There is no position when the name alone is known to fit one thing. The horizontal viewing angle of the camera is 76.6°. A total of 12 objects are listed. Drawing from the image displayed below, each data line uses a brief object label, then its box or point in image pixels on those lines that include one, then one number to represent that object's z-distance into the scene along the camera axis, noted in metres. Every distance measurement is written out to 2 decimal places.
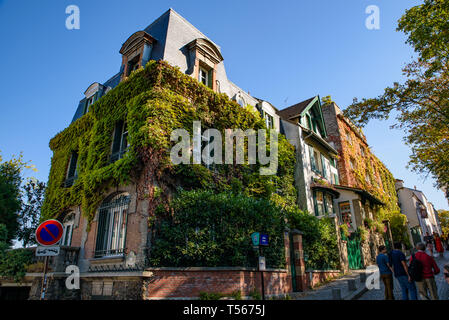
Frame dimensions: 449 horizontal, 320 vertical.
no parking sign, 6.23
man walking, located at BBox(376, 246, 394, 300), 7.36
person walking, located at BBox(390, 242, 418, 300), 6.88
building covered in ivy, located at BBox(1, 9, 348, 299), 8.56
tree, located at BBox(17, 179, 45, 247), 16.61
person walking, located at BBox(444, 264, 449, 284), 5.78
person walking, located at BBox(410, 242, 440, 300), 6.58
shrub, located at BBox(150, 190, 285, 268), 8.55
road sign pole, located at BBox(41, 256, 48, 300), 5.88
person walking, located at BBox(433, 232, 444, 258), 18.61
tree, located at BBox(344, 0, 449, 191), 11.26
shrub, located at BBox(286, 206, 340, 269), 11.88
